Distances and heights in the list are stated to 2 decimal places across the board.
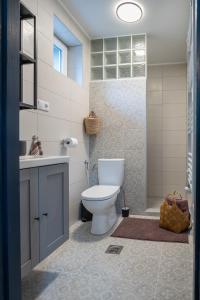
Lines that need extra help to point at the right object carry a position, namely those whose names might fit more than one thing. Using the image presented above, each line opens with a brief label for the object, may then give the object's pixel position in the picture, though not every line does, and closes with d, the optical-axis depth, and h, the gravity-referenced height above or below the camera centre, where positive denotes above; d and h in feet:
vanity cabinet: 4.81 -1.39
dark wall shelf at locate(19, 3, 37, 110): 5.98 +2.00
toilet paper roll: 9.03 +0.10
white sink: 4.72 -0.34
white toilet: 8.58 -1.68
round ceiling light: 8.79 +4.66
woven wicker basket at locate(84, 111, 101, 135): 11.19 +0.89
